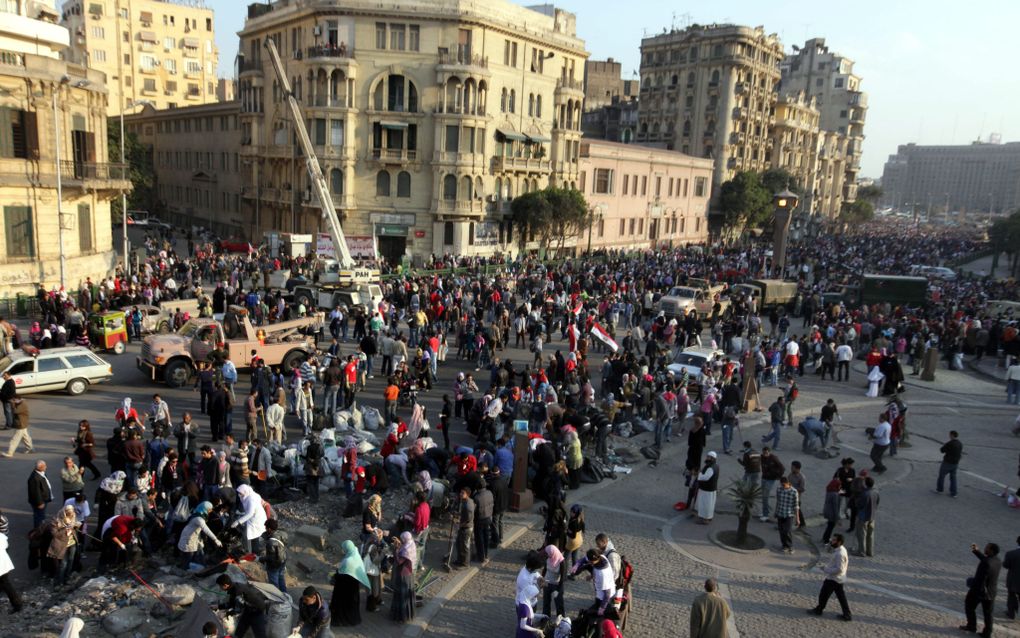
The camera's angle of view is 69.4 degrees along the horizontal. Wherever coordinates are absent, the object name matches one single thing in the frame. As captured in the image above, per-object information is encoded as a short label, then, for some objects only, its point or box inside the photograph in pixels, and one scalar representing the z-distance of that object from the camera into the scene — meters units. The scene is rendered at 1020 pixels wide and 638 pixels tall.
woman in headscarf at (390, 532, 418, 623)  10.09
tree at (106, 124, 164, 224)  56.16
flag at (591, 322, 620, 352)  23.70
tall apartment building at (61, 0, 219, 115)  83.56
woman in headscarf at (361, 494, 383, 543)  10.98
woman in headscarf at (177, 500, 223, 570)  10.69
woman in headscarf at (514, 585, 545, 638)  9.27
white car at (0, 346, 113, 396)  18.19
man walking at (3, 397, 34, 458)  14.46
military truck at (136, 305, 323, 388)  19.97
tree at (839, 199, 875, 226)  103.09
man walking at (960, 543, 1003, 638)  10.21
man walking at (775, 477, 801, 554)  12.60
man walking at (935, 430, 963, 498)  15.14
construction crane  28.89
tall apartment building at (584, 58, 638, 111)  93.31
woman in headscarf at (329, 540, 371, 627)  9.80
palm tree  12.57
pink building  60.44
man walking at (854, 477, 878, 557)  12.39
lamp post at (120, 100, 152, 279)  33.41
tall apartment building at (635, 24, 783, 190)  76.06
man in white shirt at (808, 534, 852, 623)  10.46
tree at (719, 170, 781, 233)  74.12
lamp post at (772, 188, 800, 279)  46.81
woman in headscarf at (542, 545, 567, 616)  10.08
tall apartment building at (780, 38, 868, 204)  119.69
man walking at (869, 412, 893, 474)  16.23
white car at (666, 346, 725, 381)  21.98
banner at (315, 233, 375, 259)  38.16
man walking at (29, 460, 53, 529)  11.26
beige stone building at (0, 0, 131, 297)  28.22
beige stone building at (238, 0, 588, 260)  46.06
